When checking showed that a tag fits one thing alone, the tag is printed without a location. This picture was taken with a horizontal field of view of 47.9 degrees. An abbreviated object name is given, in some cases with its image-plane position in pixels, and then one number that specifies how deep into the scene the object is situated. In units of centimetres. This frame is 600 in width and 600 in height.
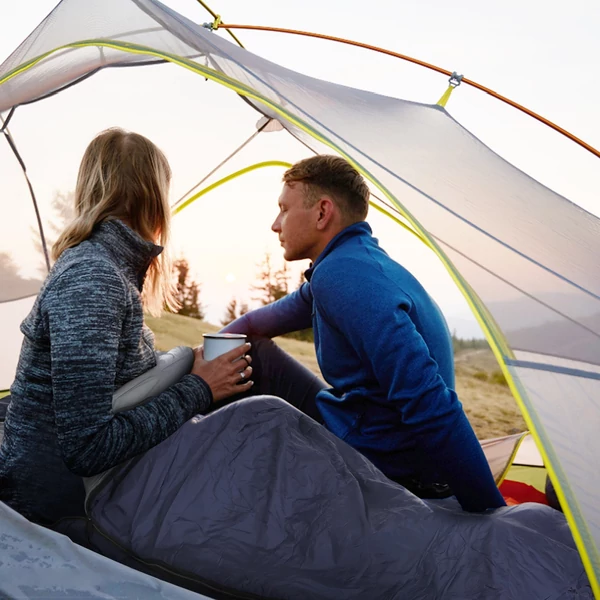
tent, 88
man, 106
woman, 99
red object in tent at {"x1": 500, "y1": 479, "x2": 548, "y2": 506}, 189
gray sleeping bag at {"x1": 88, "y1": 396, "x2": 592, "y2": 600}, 92
